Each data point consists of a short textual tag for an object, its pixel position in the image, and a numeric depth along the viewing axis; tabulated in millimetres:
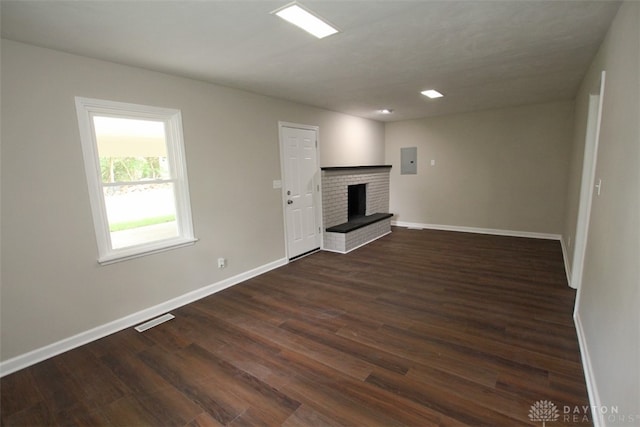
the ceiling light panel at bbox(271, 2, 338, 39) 1828
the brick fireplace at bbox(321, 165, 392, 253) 5047
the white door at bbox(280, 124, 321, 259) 4410
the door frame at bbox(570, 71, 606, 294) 2919
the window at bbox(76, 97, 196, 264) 2568
